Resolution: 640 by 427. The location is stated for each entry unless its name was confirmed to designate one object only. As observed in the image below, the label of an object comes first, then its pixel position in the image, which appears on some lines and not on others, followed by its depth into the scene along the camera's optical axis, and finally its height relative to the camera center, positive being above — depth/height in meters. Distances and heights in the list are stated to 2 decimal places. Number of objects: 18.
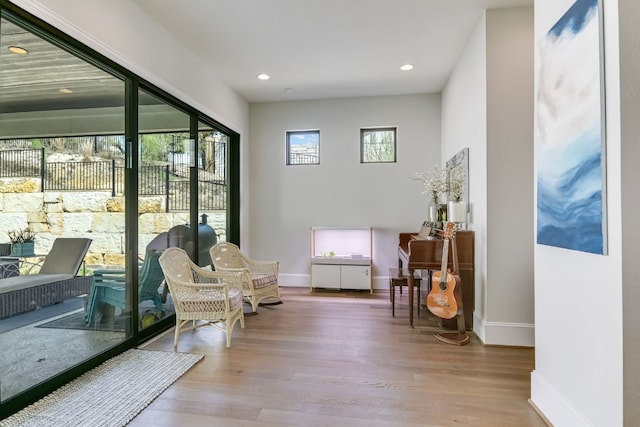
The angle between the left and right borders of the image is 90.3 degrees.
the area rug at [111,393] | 1.89 -1.23
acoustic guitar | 3.04 -0.76
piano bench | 3.84 -0.84
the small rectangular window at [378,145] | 5.28 +1.10
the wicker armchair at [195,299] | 3.00 -0.82
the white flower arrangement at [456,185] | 3.74 +0.31
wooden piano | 3.33 -0.51
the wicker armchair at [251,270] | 3.97 -0.81
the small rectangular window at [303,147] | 5.46 +1.12
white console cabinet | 4.99 -0.75
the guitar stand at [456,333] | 3.06 -1.21
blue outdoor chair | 2.68 -0.68
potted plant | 2.07 -0.18
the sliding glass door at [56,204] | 2.03 +0.07
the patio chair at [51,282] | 2.03 -0.49
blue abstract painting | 1.45 +0.38
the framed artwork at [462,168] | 3.54 +0.51
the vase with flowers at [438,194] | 3.94 +0.23
